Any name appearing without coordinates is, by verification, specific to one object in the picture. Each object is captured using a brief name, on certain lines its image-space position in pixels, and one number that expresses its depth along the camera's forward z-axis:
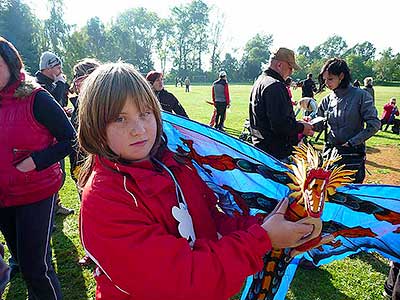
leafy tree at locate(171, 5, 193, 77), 77.56
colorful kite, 1.23
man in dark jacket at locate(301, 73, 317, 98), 12.03
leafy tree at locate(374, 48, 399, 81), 64.06
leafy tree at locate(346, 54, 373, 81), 63.31
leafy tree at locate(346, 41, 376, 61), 87.24
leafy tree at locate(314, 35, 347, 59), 89.62
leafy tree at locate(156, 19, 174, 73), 76.94
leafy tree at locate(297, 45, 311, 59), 88.25
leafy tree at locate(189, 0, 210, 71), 78.19
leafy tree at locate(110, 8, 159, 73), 65.31
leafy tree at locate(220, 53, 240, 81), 74.69
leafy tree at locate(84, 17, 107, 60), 59.62
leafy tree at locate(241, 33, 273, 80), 71.44
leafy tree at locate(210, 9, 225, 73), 76.69
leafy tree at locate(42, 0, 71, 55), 50.06
